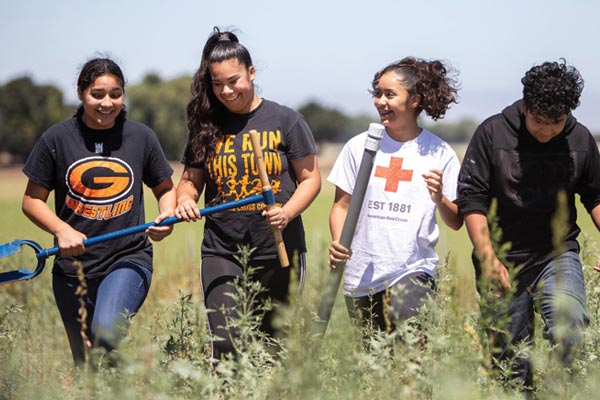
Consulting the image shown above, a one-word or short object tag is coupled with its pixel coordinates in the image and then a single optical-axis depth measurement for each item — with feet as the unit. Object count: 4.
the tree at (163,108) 350.64
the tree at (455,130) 430.86
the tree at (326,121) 473.26
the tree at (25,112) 310.65
